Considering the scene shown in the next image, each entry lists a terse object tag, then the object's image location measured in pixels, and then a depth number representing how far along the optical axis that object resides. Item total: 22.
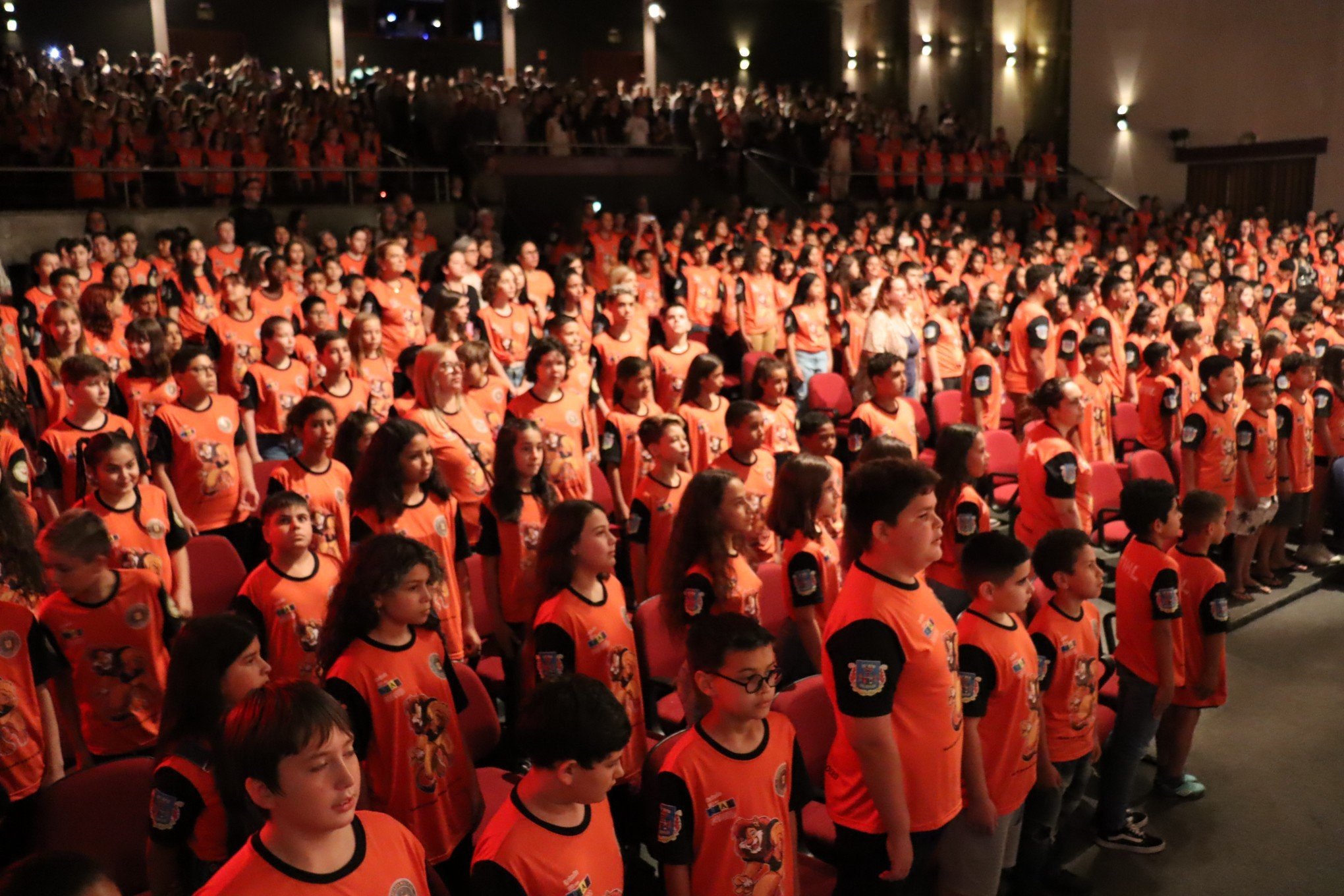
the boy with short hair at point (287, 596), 3.41
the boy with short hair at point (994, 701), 2.98
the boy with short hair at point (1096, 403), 5.98
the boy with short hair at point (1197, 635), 3.92
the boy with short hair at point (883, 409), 5.34
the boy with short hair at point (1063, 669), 3.38
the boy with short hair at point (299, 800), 1.98
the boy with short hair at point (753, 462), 4.73
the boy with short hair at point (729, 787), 2.51
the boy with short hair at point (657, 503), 4.50
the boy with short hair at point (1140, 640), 3.76
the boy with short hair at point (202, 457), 4.86
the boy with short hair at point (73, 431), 4.49
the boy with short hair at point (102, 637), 3.19
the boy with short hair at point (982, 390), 7.06
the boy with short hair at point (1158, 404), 6.79
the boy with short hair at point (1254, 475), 6.07
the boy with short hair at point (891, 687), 2.60
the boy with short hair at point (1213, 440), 6.05
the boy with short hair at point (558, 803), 2.21
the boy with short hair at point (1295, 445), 6.37
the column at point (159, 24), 20.55
